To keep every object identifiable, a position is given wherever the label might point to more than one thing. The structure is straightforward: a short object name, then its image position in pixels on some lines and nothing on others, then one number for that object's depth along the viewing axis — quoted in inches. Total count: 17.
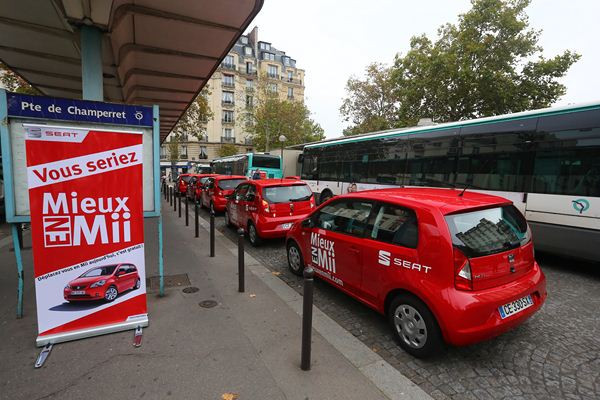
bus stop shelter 170.2
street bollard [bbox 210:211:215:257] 245.2
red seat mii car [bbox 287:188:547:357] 106.4
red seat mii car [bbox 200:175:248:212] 442.3
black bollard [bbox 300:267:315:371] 101.9
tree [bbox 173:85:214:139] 790.5
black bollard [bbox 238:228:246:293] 175.9
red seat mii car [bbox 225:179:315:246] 270.5
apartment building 2132.1
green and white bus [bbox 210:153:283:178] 829.2
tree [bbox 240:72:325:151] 1433.3
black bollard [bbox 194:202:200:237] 312.2
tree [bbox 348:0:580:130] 670.5
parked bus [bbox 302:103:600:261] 205.5
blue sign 123.1
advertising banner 116.5
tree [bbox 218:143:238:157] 2010.0
